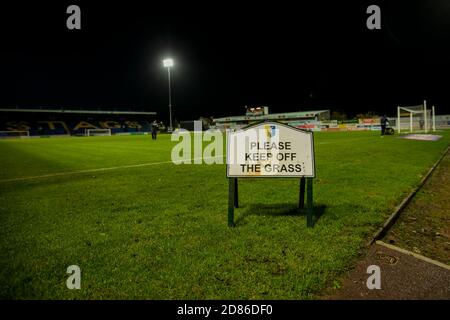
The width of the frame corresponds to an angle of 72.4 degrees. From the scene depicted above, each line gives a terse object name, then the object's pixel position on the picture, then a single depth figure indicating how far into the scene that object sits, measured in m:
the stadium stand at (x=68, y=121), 62.83
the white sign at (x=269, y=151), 4.34
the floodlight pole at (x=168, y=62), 56.91
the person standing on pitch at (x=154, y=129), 32.64
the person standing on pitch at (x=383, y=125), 26.72
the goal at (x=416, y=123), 39.56
